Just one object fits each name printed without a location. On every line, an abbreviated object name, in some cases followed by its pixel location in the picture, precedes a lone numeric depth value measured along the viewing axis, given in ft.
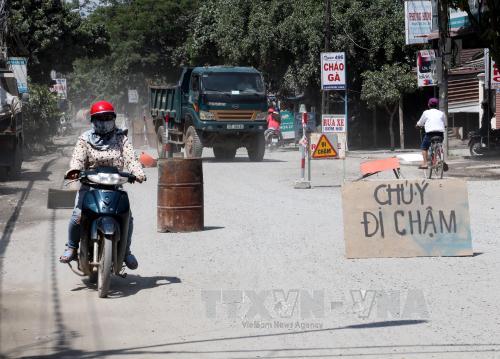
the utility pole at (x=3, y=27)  107.04
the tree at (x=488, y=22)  81.05
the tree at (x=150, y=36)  215.92
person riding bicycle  69.21
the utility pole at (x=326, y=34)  119.24
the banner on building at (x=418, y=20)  106.63
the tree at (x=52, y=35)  146.20
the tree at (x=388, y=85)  123.03
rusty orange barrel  43.60
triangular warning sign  65.31
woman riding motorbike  29.60
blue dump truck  94.27
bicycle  67.92
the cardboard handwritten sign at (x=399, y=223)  35.27
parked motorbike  97.91
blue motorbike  28.35
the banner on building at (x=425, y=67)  98.37
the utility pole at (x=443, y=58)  91.45
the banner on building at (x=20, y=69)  110.83
